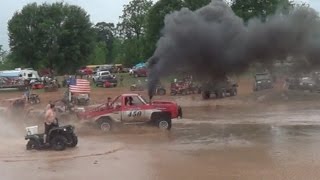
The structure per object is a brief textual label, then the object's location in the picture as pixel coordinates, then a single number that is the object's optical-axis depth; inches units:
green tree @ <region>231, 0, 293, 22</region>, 2231.8
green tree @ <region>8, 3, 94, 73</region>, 2829.7
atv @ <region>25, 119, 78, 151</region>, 799.1
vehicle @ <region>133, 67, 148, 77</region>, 2881.4
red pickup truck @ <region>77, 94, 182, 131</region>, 1018.7
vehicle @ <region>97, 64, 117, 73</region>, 3676.2
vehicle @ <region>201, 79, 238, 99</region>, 1724.9
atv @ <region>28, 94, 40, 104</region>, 1823.6
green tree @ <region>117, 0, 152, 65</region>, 3859.3
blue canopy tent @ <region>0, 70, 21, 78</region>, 2699.6
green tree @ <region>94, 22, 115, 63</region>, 5501.5
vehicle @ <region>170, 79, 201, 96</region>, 1937.7
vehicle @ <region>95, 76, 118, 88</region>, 2434.8
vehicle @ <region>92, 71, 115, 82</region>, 2565.0
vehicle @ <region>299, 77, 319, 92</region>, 1819.6
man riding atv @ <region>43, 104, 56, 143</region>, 799.5
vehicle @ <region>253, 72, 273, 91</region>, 1939.0
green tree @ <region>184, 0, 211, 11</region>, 2269.9
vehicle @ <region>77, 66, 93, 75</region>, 3481.3
